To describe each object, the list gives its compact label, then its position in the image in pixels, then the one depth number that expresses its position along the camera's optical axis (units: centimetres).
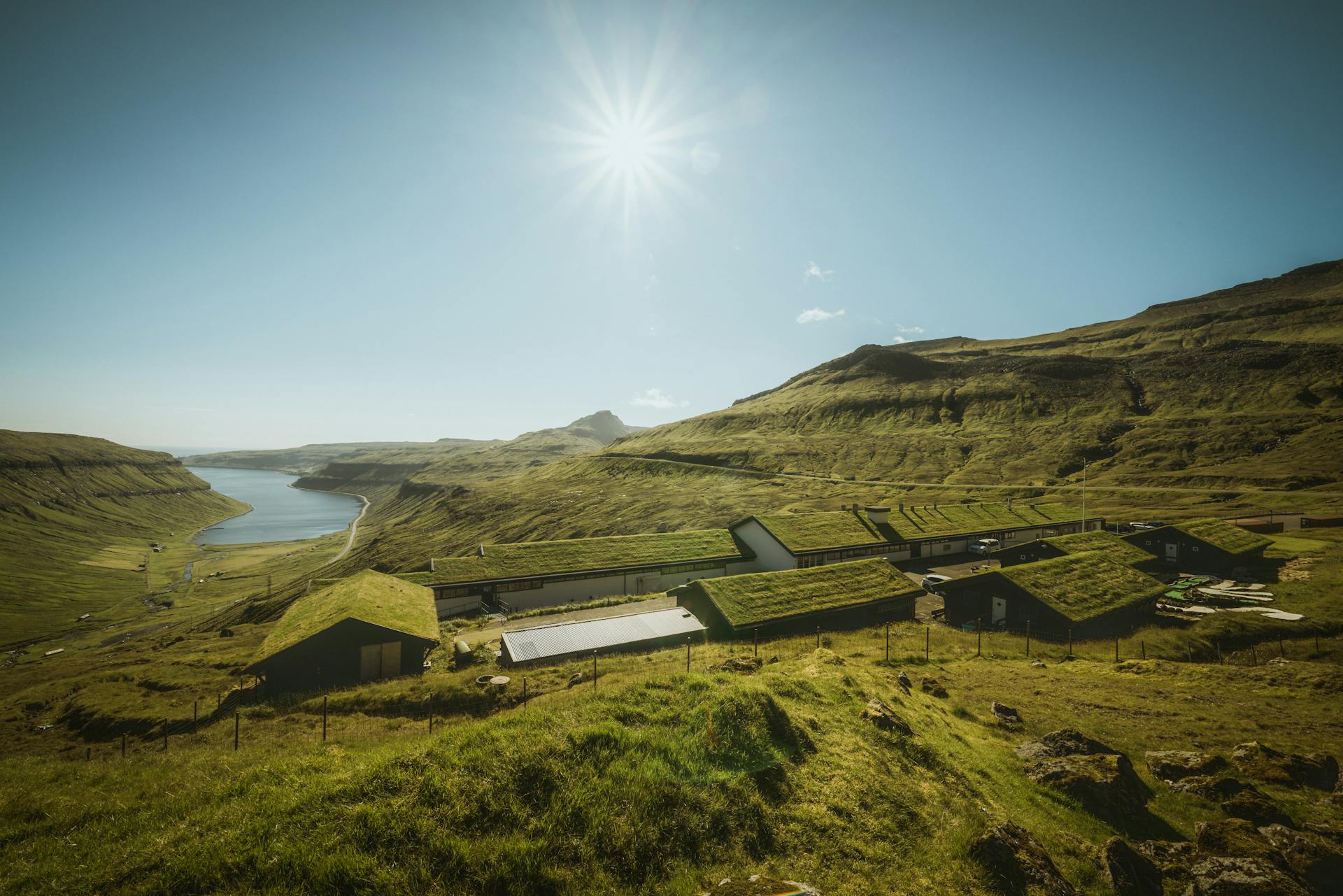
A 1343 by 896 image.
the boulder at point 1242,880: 1108
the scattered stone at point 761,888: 885
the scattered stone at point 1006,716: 2081
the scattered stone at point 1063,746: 1742
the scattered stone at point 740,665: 2483
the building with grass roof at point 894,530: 5275
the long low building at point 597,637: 3172
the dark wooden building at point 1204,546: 5153
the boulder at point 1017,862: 1091
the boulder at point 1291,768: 1681
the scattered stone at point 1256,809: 1472
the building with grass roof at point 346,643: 3003
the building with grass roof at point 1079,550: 4697
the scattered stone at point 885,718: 1614
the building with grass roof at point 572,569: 4806
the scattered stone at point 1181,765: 1714
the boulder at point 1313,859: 1226
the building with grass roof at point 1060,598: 3569
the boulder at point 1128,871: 1173
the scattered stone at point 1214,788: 1605
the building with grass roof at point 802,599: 3531
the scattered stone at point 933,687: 2364
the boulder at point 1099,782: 1495
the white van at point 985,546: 6481
